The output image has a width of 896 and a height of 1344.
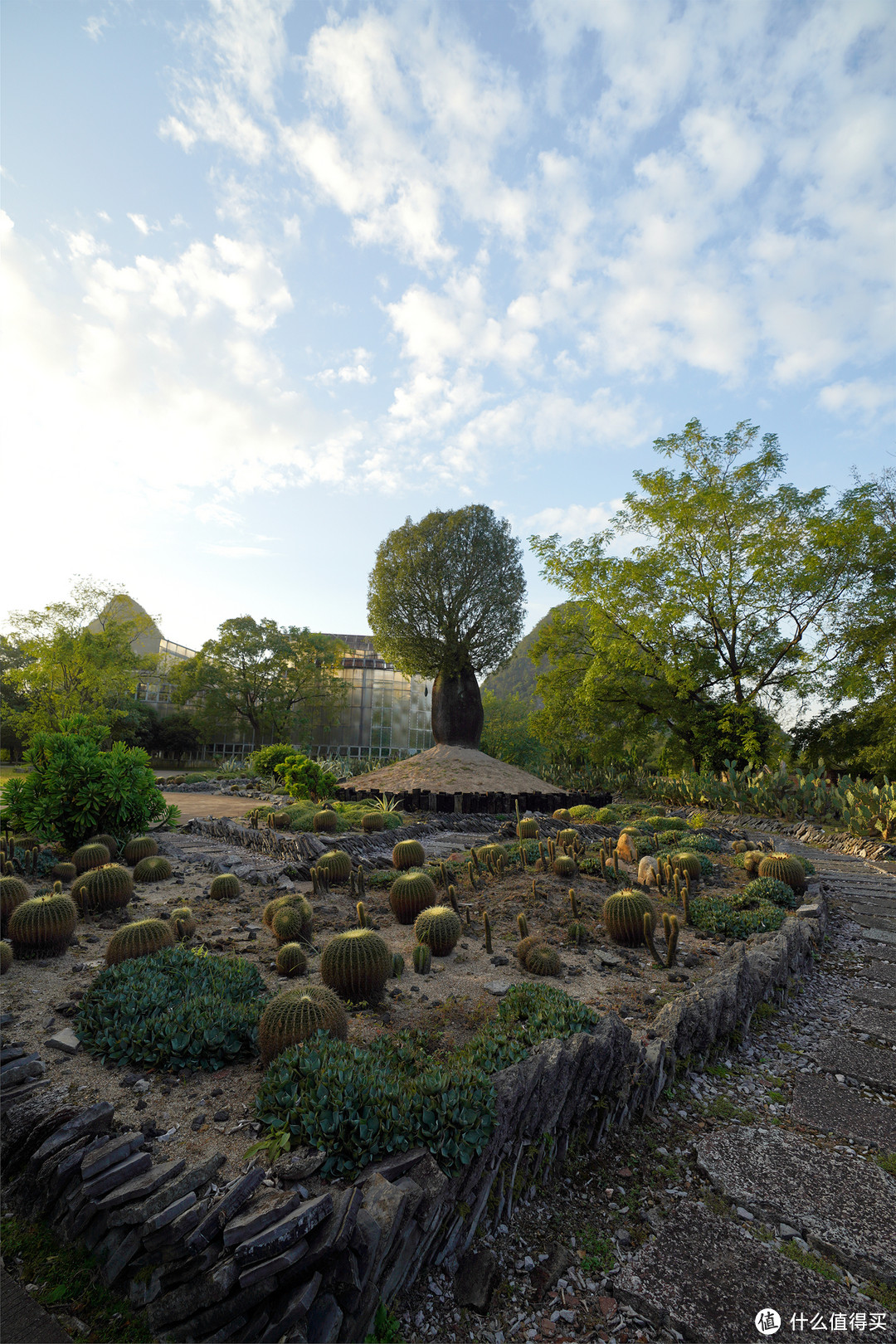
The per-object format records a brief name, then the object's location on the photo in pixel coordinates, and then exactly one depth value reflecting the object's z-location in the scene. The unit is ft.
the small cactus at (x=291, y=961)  16.58
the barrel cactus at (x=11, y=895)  19.03
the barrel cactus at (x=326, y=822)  37.01
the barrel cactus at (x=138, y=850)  28.37
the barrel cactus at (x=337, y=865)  26.94
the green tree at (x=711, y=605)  59.67
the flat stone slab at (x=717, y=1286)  7.21
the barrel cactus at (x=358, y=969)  14.99
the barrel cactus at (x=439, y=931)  18.75
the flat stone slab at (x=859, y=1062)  12.67
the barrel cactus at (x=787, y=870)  26.61
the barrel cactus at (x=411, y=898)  22.18
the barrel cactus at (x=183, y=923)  18.84
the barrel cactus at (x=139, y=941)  16.19
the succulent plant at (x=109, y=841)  27.90
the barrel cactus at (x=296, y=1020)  11.48
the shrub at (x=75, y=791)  27.35
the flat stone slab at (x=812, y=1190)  8.29
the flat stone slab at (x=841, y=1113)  10.85
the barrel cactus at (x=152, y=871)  26.40
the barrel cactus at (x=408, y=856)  28.27
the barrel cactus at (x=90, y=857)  25.85
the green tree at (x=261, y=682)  120.26
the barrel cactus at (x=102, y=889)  21.57
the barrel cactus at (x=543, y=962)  17.26
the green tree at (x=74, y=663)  83.61
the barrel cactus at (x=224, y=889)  24.03
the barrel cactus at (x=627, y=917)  19.89
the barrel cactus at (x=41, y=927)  17.34
